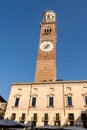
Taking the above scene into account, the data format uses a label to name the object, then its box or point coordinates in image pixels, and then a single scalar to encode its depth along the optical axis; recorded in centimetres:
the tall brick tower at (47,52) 3578
